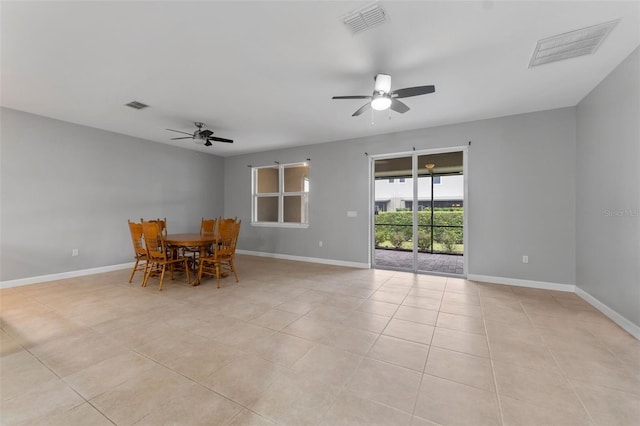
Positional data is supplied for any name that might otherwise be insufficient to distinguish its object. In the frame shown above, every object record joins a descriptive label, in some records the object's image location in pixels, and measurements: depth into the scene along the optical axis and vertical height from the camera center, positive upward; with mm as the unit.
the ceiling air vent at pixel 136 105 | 3679 +1638
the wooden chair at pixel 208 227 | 5348 -269
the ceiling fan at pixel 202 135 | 4406 +1421
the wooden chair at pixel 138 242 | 4020 -473
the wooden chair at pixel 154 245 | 3787 -483
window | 6246 +524
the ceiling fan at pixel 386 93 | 2592 +1311
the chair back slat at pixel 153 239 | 3781 -387
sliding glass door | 4727 +178
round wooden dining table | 3941 -430
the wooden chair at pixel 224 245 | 3980 -516
